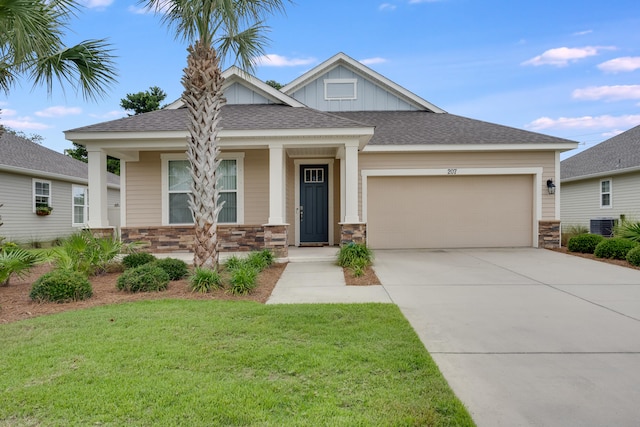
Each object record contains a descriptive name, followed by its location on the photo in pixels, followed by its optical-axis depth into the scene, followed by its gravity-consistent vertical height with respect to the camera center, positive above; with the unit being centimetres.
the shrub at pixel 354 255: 766 -99
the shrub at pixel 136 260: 730 -98
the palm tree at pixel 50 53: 516 +257
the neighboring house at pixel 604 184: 1398 +108
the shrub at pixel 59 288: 525 -112
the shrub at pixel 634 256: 775 -103
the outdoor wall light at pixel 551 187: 1074 +66
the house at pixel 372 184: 1005 +77
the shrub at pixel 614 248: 854 -94
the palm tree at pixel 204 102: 633 +194
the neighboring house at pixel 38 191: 1334 +84
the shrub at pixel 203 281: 575 -112
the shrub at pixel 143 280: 579 -111
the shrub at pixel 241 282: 566 -113
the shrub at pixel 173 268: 677 -107
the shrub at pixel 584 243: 959 -92
